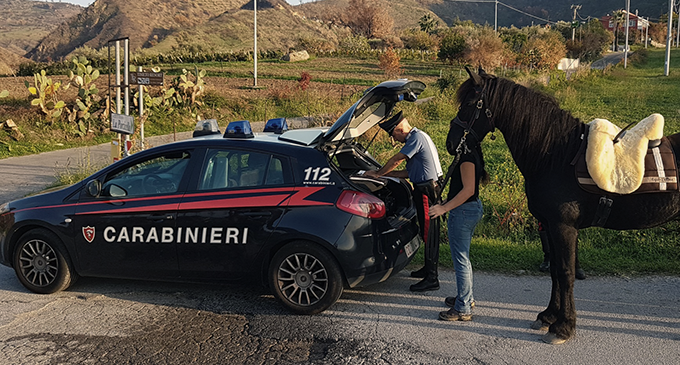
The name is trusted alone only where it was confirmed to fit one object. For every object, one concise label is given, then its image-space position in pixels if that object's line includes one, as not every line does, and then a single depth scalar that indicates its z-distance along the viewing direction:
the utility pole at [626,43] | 51.39
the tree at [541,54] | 38.50
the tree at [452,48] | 44.12
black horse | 4.63
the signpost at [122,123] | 9.80
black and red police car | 5.22
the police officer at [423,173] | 5.77
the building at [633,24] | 99.76
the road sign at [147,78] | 10.26
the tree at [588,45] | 62.22
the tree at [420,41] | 58.53
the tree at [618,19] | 90.45
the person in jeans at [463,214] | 4.84
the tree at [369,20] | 90.50
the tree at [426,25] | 77.00
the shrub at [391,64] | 30.41
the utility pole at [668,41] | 40.34
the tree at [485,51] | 38.15
